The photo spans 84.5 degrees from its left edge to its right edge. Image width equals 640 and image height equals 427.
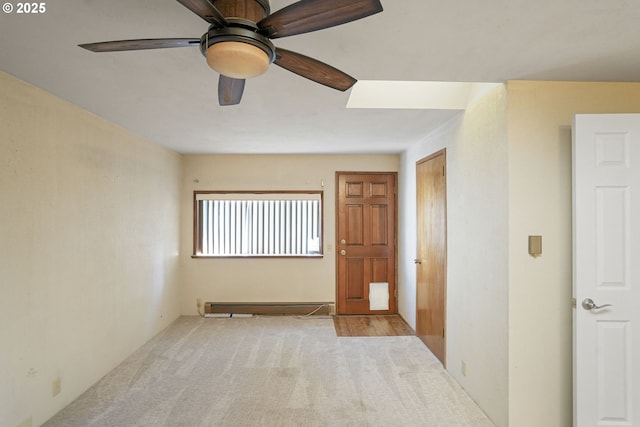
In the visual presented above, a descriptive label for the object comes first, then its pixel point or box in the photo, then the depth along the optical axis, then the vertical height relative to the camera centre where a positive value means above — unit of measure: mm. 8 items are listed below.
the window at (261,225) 5109 -150
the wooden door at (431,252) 3342 -393
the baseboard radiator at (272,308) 5008 -1333
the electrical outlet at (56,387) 2479 -1221
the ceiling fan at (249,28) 1104 +644
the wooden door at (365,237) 5070 -322
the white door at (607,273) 2043 -344
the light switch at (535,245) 2197 -193
